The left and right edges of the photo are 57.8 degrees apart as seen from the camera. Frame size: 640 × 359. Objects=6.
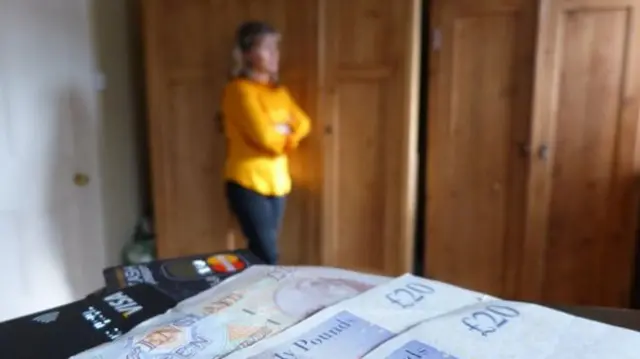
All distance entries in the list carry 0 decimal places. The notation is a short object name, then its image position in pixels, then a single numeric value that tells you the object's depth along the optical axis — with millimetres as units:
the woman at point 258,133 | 2279
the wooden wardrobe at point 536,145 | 2223
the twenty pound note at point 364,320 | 657
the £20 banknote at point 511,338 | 639
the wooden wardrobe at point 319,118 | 2385
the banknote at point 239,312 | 668
